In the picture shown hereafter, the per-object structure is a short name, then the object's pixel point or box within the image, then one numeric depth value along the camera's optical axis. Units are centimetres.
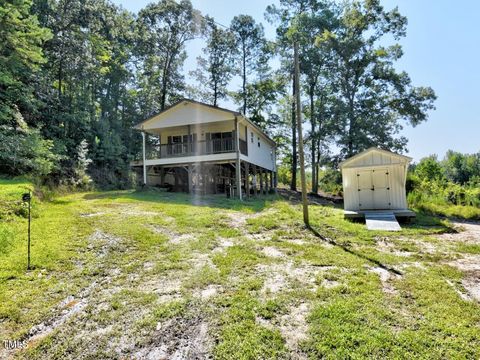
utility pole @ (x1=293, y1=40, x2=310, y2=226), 826
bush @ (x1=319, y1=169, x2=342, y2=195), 2347
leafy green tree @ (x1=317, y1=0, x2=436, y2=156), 2234
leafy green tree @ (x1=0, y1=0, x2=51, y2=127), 1210
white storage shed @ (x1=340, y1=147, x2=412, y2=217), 1188
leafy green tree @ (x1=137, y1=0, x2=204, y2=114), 2850
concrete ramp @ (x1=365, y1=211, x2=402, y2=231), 882
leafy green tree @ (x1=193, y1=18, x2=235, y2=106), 3011
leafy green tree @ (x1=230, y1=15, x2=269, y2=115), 2948
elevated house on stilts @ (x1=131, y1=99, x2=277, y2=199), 1645
